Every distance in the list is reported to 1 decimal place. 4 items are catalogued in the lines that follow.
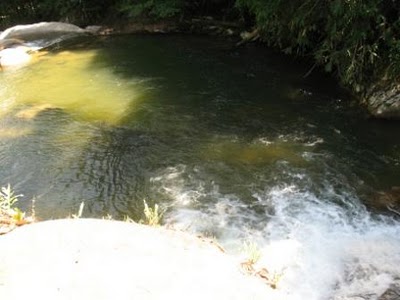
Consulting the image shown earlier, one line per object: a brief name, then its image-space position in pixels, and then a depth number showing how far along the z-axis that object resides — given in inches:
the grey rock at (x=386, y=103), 326.0
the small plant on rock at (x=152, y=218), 196.9
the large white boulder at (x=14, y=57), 538.9
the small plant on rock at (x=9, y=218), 184.7
